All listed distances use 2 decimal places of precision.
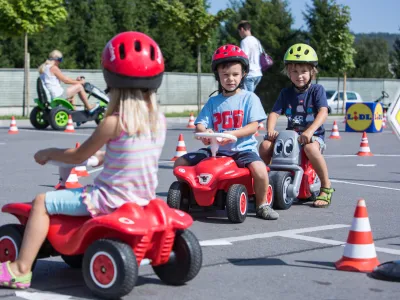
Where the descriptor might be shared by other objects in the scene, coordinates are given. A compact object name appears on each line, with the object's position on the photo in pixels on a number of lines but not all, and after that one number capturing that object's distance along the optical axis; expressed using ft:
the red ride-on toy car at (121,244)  15.01
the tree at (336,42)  126.93
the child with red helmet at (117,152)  15.70
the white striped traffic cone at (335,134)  62.75
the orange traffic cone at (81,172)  35.25
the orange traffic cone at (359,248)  18.01
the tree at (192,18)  99.50
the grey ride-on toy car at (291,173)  26.78
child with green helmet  27.99
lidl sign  70.60
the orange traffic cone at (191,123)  73.60
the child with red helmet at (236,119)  24.81
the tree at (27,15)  80.33
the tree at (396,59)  209.87
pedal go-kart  63.62
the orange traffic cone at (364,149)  47.62
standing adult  44.83
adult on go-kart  63.16
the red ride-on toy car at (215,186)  23.91
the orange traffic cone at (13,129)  62.64
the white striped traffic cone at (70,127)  62.69
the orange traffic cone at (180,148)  41.66
